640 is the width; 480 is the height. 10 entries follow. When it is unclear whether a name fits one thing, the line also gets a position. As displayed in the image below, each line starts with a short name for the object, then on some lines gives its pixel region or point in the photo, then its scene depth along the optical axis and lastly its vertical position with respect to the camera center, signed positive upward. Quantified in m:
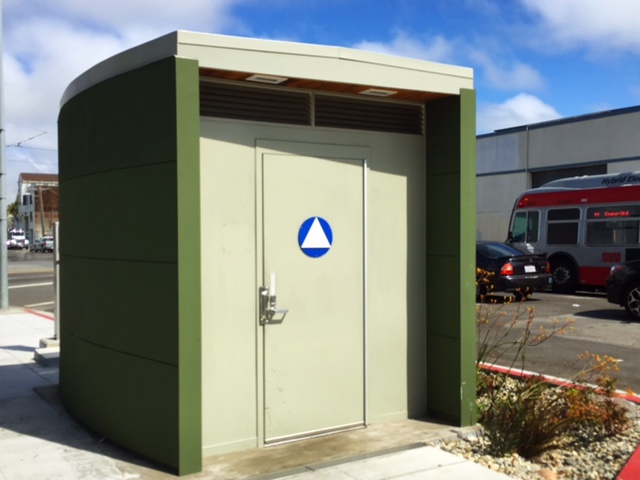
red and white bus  18.48 +0.33
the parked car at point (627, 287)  13.62 -0.98
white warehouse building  27.45 +3.48
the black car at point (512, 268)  16.98 -0.74
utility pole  17.58 +0.97
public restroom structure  5.30 -0.04
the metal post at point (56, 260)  9.32 -0.28
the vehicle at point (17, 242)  85.25 -0.24
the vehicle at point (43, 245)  70.62 -0.52
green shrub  5.78 -1.54
